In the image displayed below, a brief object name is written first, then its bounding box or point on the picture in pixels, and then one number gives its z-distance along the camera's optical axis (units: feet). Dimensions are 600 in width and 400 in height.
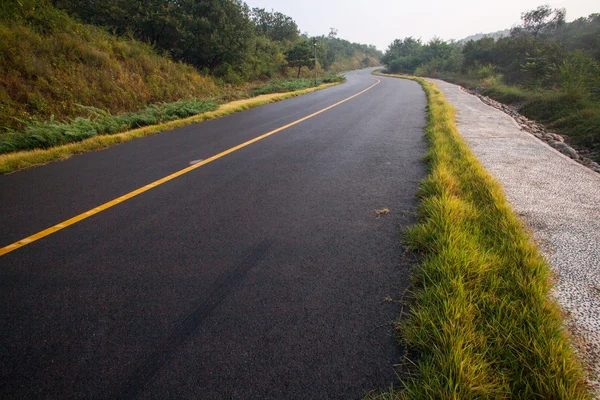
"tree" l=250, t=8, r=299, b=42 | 175.32
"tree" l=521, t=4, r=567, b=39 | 123.54
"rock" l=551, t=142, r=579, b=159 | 18.07
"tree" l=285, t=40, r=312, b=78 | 118.21
